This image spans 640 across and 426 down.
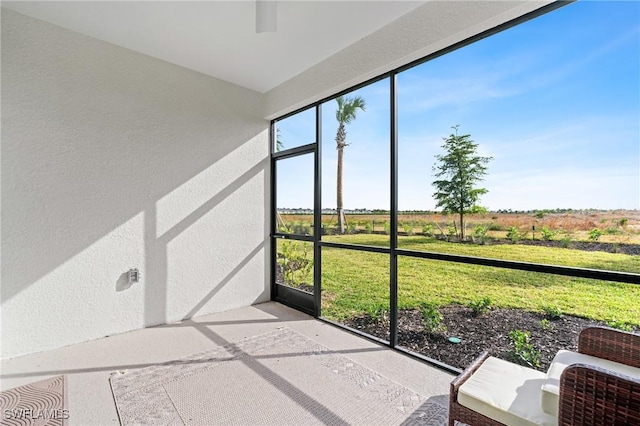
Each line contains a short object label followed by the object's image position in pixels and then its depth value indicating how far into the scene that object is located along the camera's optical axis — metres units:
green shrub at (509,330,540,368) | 2.27
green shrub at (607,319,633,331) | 1.92
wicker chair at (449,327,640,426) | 1.06
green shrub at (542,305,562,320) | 2.22
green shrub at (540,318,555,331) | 2.26
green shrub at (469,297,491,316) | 2.62
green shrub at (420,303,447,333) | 2.84
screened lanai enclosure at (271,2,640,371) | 1.88
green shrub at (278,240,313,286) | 3.85
